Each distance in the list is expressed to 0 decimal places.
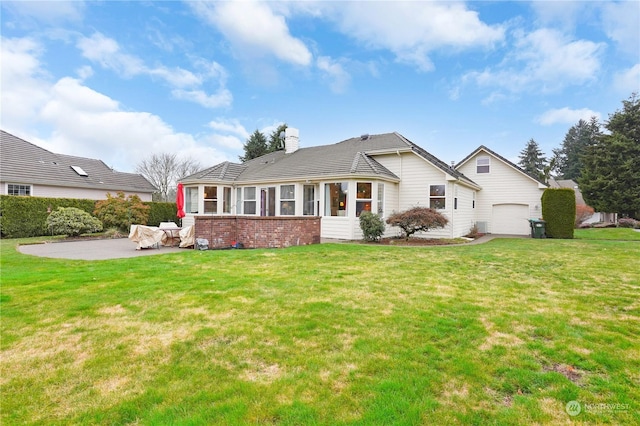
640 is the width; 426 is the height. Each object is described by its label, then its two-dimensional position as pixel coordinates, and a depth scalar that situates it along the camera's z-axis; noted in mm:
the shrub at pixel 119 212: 16594
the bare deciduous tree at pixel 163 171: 36250
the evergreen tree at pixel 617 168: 23719
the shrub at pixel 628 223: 22328
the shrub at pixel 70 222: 14367
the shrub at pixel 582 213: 23078
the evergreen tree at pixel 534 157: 51062
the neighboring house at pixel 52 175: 18234
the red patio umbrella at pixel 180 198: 14469
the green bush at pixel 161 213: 21227
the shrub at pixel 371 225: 13133
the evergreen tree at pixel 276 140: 31578
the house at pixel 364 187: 14805
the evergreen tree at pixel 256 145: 31797
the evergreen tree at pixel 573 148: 48469
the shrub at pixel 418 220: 12641
